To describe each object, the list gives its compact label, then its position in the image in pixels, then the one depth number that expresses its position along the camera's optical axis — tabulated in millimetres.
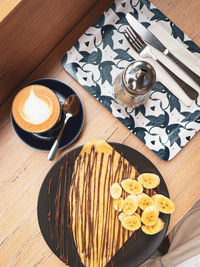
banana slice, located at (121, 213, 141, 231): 818
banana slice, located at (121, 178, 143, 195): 827
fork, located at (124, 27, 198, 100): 861
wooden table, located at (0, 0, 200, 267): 846
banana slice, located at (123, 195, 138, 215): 820
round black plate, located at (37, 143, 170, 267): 822
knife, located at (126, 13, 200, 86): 854
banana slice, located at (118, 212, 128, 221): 828
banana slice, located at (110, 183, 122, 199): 831
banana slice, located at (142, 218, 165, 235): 812
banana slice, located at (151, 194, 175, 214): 814
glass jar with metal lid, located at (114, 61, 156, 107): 770
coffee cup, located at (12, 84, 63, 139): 760
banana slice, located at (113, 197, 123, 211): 833
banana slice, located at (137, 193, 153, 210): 824
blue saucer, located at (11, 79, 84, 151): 833
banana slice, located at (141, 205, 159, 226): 810
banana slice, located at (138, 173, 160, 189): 825
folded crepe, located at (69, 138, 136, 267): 837
